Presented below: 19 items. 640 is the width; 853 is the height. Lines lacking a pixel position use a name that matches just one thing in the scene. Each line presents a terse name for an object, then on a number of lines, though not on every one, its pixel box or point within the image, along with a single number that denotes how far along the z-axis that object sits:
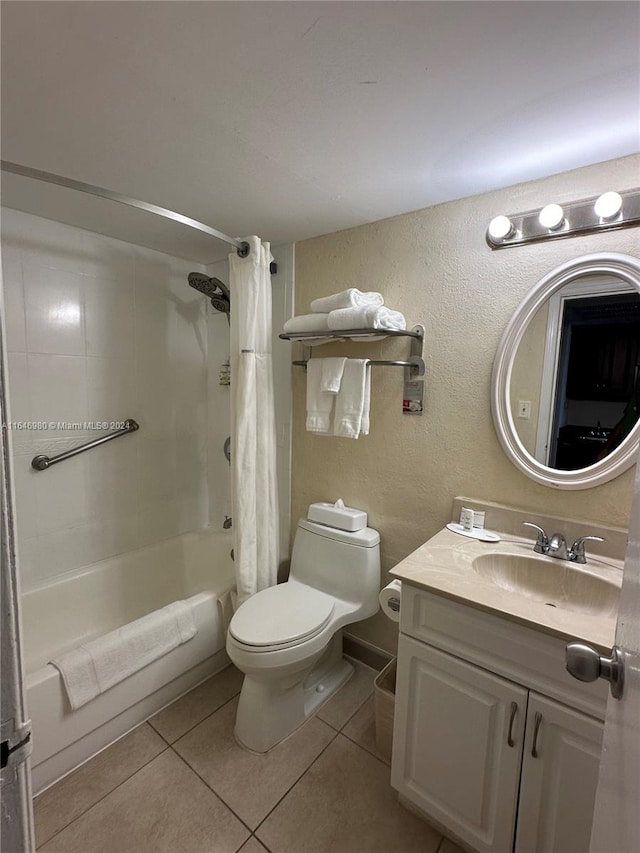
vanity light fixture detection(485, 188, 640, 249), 1.18
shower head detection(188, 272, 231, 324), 2.04
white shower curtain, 1.73
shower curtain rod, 1.14
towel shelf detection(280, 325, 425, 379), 1.55
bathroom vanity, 0.93
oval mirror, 1.24
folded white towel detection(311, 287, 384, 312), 1.53
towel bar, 1.60
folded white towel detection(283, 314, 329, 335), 1.62
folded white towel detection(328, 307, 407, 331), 1.47
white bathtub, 1.31
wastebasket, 1.43
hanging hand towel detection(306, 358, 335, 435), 1.72
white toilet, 1.42
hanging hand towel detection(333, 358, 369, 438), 1.62
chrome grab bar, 1.81
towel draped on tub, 1.35
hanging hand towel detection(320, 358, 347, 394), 1.66
